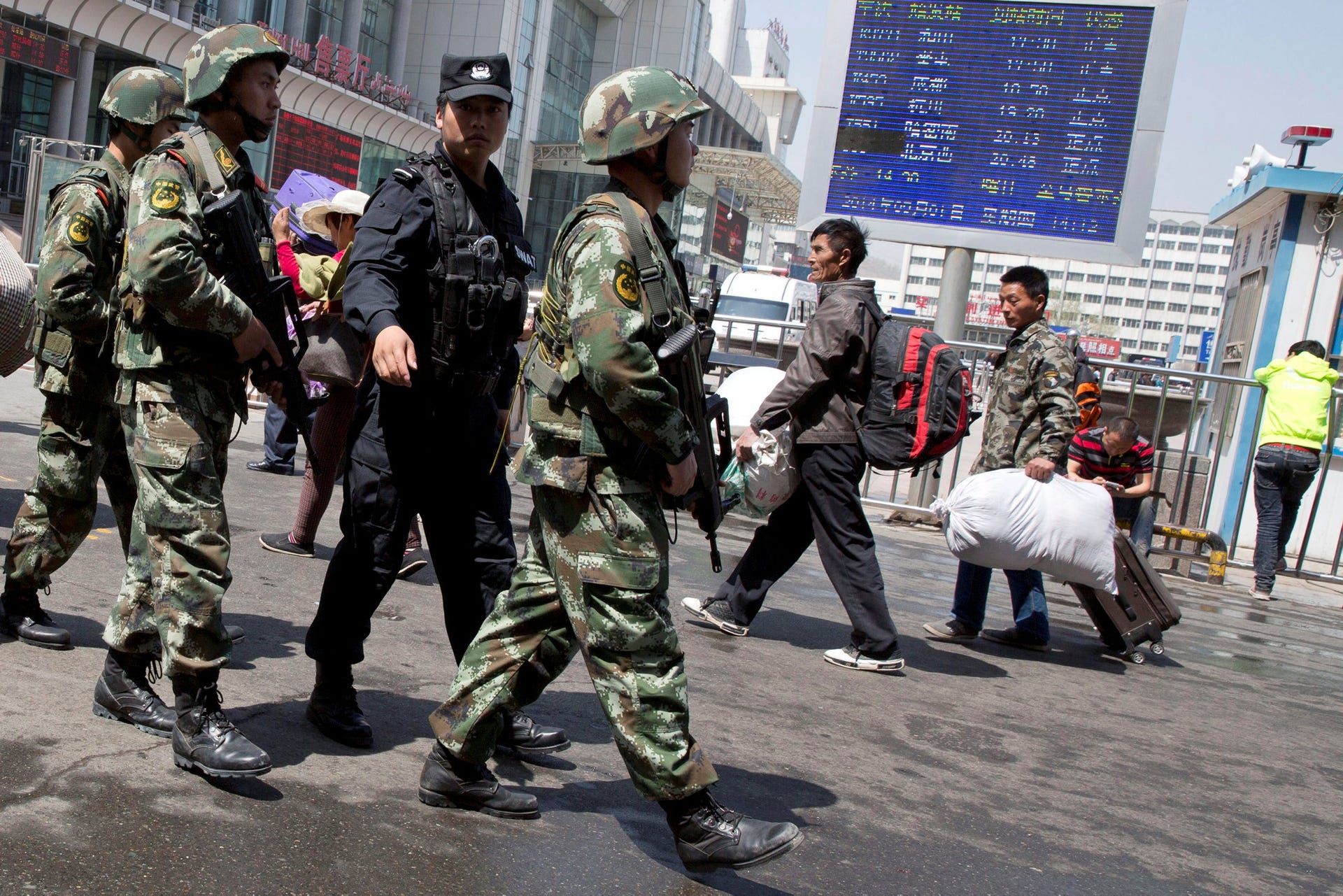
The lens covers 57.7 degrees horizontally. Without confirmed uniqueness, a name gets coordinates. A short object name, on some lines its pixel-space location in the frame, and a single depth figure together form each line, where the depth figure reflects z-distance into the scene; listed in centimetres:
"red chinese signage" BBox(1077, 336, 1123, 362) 7750
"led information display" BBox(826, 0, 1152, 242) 1039
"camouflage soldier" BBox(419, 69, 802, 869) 277
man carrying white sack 609
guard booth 1183
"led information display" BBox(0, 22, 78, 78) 2275
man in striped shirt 799
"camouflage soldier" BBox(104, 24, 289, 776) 303
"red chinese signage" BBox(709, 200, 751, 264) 6091
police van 2334
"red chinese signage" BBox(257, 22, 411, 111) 3031
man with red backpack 531
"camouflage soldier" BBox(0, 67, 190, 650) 377
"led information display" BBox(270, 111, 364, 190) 3000
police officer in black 334
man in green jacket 926
